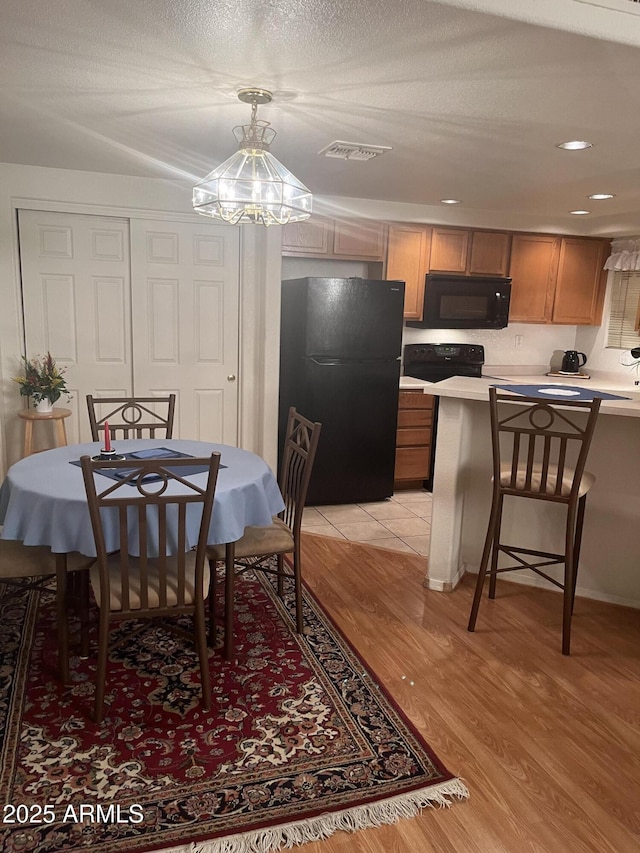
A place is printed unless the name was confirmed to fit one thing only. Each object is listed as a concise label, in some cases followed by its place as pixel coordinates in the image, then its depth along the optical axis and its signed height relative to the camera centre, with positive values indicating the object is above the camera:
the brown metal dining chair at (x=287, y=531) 2.53 -0.97
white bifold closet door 4.06 -0.04
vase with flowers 3.82 -0.51
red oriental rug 1.77 -1.43
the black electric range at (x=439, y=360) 5.25 -0.38
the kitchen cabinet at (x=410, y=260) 4.92 +0.42
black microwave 5.05 +0.11
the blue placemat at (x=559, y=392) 3.09 -0.37
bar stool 2.69 -0.71
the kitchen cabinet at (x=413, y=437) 4.87 -0.96
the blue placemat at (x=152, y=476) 2.45 -0.66
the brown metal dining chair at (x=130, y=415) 3.28 -0.70
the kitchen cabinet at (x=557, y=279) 5.38 +0.35
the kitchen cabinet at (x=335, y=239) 4.61 +0.53
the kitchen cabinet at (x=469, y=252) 5.05 +0.52
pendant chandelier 2.37 +0.46
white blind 5.49 +0.09
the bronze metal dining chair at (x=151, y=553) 2.03 -0.84
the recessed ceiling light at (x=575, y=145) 2.89 +0.80
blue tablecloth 2.19 -0.73
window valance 5.32 +0.56
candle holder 2.65 -0.64
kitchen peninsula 3.10 -0.96
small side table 3.80 -0.73
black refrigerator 4.36 -0.44
